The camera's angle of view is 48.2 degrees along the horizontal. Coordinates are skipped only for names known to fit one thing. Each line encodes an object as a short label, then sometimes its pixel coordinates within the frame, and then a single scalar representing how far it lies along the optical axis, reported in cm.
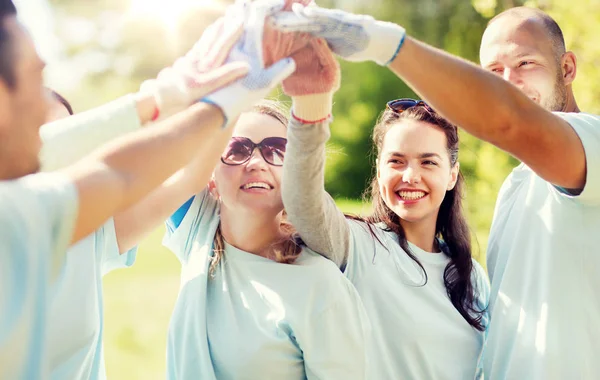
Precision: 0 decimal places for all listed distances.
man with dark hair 131
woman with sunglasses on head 216
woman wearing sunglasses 210
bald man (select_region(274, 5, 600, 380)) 191
